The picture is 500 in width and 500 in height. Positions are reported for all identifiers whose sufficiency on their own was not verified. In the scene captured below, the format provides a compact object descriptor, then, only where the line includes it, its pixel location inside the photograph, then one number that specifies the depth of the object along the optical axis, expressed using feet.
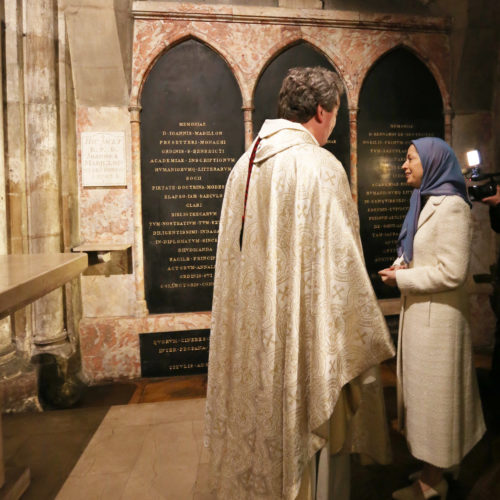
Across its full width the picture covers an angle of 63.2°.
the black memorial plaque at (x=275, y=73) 12.53
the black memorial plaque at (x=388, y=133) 13.05
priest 4.54
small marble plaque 11.88
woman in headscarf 5.90
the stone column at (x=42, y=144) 10.81
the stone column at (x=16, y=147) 10.71
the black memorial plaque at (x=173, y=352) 12.28
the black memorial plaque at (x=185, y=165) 12.12
